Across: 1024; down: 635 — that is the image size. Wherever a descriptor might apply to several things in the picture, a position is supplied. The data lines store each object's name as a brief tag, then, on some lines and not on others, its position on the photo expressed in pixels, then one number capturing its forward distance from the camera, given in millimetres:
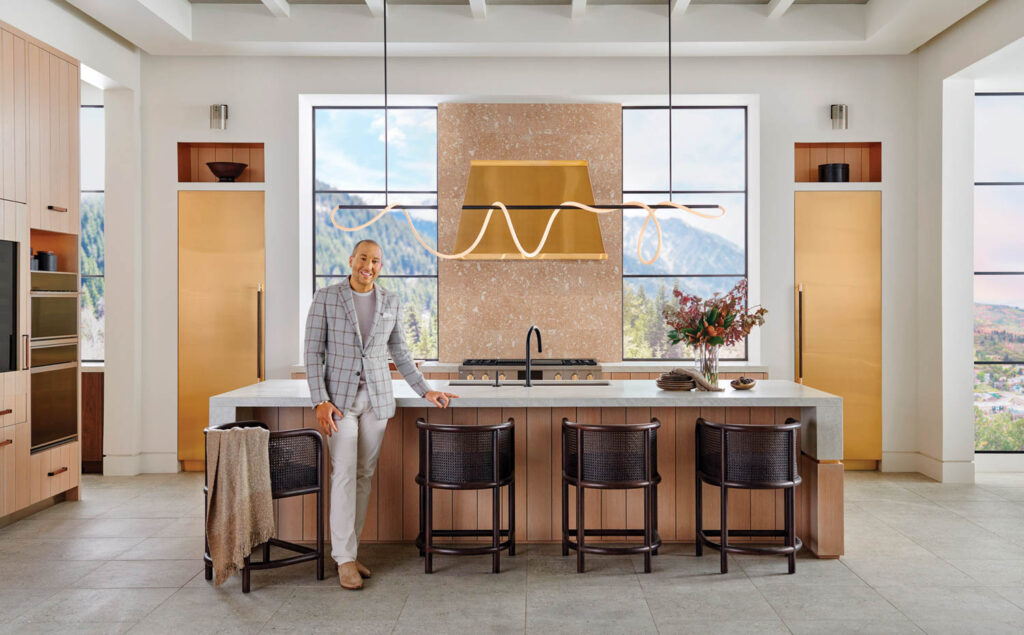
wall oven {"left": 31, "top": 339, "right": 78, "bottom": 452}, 4605
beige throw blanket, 3215
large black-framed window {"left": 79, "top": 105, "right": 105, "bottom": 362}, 6168
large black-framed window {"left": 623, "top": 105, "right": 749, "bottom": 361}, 6297
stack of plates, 3908
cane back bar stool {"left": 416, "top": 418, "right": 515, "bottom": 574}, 3416
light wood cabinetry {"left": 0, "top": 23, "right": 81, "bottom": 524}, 4309
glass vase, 4027
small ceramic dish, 3957
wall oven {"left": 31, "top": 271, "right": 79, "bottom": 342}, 4598
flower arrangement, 3895
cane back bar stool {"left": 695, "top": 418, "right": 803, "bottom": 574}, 3418
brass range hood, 5820
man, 3404
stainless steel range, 5562
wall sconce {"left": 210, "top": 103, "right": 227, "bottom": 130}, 5801
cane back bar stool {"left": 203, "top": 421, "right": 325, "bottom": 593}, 3305
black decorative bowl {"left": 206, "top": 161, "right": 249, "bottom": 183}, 5820
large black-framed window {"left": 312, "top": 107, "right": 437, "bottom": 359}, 6293
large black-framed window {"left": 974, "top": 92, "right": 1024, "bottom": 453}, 5852
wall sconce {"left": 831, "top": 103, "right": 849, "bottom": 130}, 5797
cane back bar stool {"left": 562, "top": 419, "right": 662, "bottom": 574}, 3410
